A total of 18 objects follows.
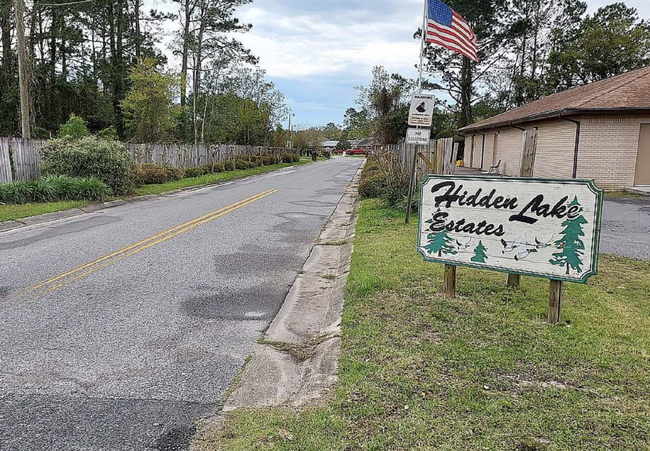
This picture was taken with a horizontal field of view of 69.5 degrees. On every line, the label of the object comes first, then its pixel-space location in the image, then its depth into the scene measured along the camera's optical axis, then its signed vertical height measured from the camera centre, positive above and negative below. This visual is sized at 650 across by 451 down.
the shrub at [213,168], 27.83 -0.91
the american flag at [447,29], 9.84 +2.84
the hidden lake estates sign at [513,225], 4.14 -0.60
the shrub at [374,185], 14.60 -0.87
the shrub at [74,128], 19.92 +0.88
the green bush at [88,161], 15.21 -0.38
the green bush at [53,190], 13.00 -1.22
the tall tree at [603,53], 31.31 +7.67
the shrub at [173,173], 22.58 -1.04
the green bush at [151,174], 19.38 -0.96
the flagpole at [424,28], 9.78 +2.75
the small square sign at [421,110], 9.52 +1.00
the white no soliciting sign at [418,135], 9.61 +0.49
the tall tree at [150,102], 25.00 +2.67
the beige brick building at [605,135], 16.34 +1.08
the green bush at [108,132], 24.21 +0.97
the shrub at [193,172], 24.94 -1.06
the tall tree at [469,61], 34.16 +8.46
